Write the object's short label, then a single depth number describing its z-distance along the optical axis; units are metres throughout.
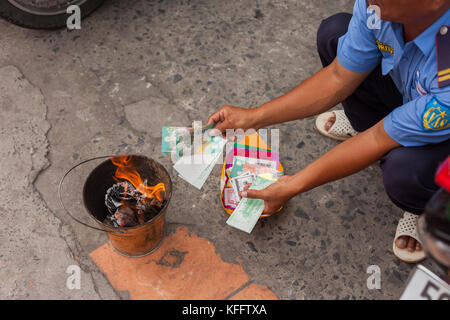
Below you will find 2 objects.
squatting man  1.36
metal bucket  1.68
